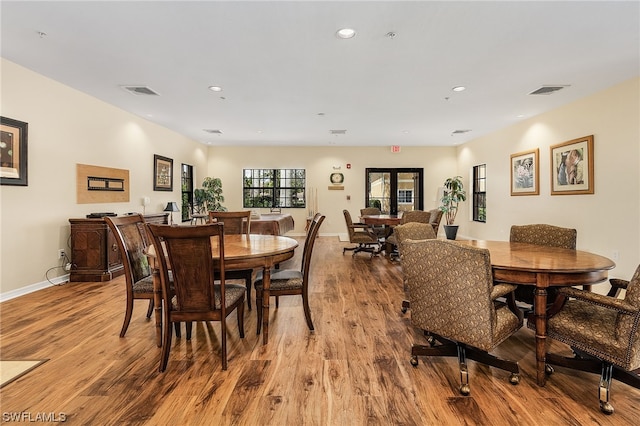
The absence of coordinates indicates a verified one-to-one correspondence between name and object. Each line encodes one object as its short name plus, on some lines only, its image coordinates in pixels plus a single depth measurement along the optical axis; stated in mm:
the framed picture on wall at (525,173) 6039
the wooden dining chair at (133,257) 2537
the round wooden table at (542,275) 1938
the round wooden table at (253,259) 2295
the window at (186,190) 8198
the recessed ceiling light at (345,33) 2916
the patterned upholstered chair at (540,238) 2783
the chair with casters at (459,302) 1800
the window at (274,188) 9875
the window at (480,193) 8188
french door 9844
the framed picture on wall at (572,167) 4812
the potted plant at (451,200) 8789
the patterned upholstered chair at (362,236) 6151
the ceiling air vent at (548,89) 4406
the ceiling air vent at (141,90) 4457
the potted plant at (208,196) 8414
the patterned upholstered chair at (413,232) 3012
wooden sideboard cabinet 4395
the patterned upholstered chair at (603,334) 1624
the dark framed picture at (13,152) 3574
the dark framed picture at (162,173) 6662
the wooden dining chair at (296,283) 2705
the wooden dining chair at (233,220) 4188
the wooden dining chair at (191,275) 1988
